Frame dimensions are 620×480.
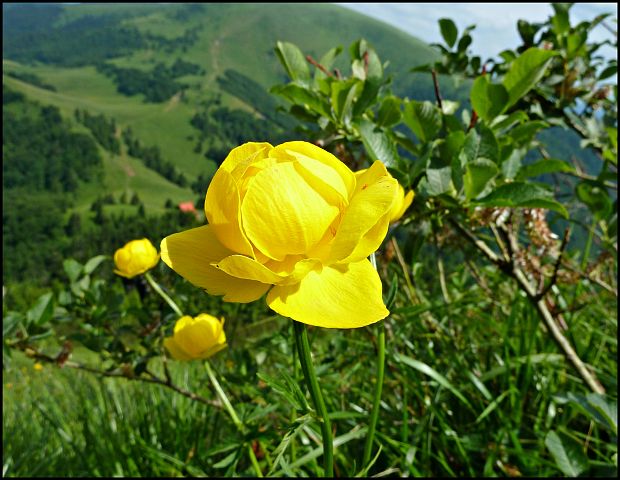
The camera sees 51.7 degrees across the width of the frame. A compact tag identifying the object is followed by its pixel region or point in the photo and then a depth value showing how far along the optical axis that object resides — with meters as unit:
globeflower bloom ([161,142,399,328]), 0.16
